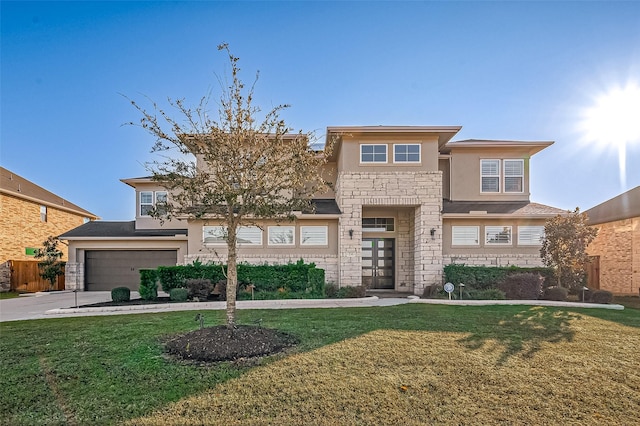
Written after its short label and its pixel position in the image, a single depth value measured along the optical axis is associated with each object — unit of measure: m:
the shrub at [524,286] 12.56
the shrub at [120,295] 12.12
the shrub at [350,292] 12.88
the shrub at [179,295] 11.99
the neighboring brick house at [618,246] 14.86
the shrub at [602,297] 12.24
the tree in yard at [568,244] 12.72
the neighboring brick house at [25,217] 18.47
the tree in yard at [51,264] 17.73
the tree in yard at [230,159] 6.02
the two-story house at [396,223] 13.89
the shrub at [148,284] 12.53
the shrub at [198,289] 12.41
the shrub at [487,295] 12.49
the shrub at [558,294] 12.48
